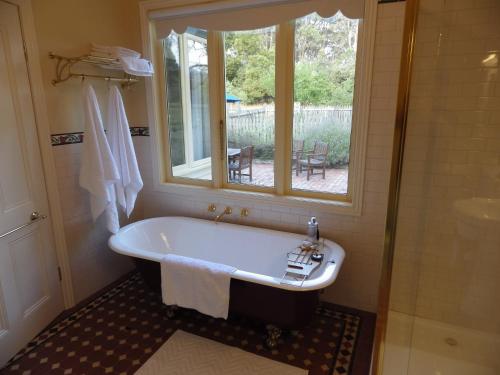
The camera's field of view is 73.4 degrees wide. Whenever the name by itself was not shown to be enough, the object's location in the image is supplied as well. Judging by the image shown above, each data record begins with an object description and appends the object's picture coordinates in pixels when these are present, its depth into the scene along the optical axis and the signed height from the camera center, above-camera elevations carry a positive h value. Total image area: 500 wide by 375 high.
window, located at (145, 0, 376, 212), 2.46 +0.07
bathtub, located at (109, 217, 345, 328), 2.09 -1.14
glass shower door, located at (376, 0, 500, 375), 1.93 -0.62
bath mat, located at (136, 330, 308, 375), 2.11 -1.61
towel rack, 2.44 +0.33
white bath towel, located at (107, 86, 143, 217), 2.70 -0.31
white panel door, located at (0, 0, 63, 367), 2.12 -0.65
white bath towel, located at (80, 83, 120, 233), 2.48 -0.37
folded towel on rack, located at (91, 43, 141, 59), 2.50 +0.42
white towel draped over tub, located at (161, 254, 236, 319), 2.17 -1.15
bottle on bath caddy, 2.54 -0.97
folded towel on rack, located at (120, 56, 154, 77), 2.56 +0.32
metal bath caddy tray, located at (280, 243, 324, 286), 2.15 -1.07
